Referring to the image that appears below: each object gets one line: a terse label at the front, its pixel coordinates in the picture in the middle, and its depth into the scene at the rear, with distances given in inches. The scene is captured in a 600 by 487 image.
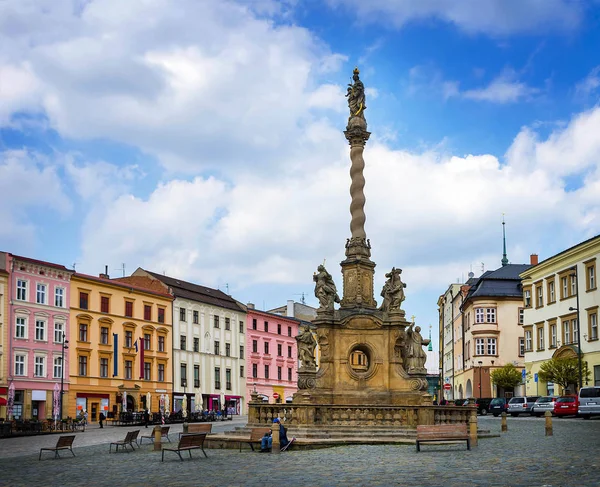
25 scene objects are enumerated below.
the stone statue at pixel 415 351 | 1251.8
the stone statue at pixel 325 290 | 1258.6
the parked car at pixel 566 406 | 1822.1
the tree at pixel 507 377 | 2819.9
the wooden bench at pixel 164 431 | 1120.2
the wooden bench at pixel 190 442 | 882.8
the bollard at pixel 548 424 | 1148.9
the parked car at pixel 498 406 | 2234.5
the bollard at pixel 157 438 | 1071.6
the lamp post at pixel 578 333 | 2076.8
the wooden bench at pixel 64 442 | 994.8
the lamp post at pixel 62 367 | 2264.9
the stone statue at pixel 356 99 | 1386.3
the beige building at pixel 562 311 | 2175.2
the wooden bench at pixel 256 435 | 994.3
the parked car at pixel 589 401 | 1684.3
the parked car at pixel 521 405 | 2127.2
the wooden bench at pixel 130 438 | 1076.5
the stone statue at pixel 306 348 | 1250.0
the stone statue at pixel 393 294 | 1261.1
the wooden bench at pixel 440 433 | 888.3
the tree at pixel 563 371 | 2161.7
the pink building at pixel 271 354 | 3457.2
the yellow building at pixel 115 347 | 2556.6
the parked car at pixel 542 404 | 1972.2
